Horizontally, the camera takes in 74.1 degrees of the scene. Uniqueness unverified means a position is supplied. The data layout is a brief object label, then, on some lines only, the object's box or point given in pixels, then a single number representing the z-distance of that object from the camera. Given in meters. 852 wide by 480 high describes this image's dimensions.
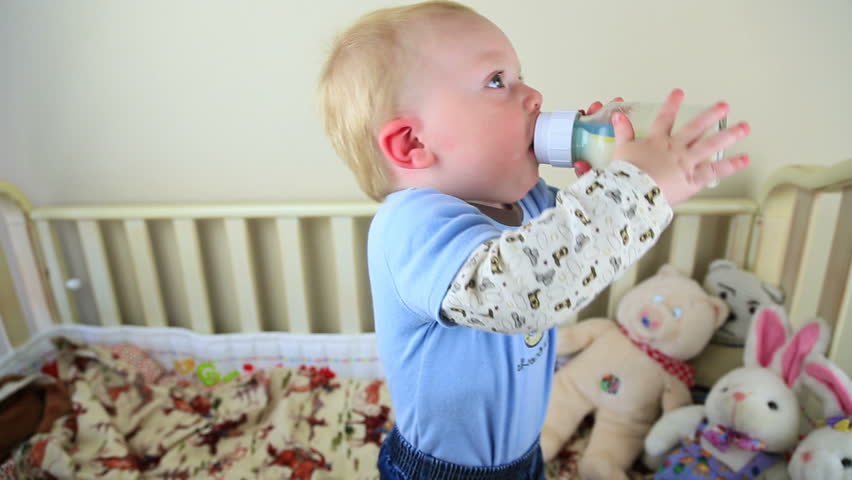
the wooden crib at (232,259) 1.20
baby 0.41
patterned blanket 1.11
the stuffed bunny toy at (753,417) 0.90
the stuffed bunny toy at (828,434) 0.77
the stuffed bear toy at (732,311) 1.12
